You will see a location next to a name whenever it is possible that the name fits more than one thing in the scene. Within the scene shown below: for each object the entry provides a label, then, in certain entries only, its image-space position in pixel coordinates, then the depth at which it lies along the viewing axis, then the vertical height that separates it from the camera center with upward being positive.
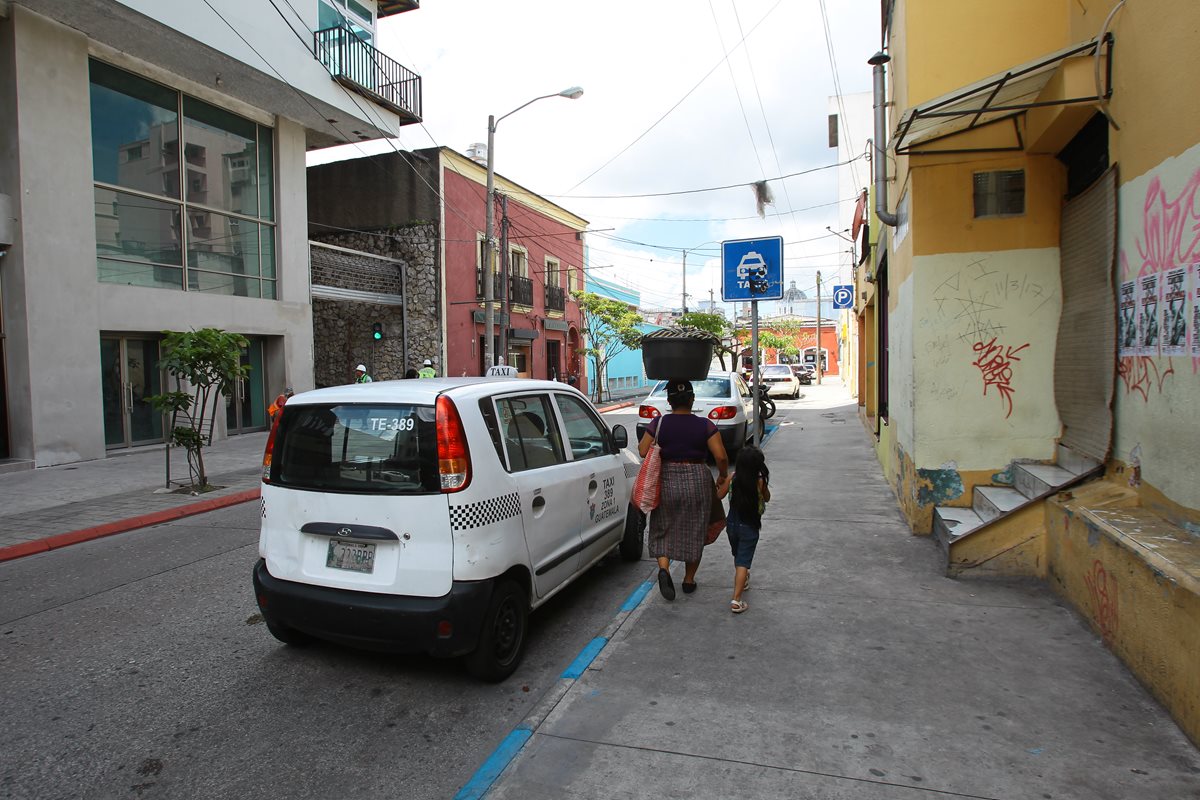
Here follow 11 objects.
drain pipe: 7.00 +2.21
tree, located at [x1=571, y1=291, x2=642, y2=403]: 30.70 +1.88
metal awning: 4.65 +1.93
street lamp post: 18.82 +2.86
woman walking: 5.07 -0.83
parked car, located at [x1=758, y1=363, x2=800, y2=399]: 29.81 -0.73
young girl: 4.99 -0.99
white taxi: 3.64 -0.82
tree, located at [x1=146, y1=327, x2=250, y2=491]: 9.59 +0.12
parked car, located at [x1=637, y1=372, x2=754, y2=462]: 11.35 -0.63
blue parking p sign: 21.66 +2.10
